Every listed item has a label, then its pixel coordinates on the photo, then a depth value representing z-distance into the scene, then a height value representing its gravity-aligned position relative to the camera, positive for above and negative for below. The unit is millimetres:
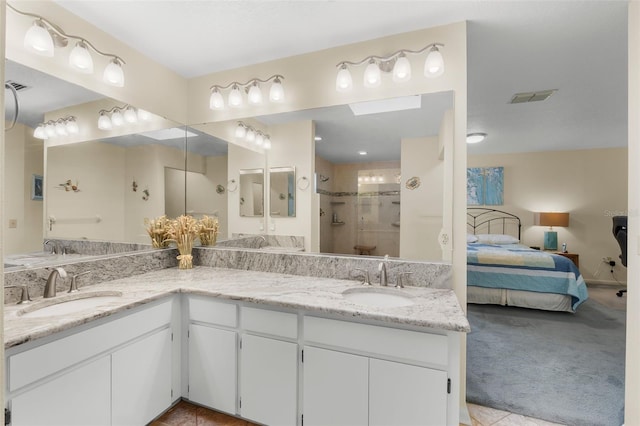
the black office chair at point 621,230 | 3635 -217
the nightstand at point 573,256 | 5100 -760
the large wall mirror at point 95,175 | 1570 +263
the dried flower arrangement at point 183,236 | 2340 -206
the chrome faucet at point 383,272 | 1876 -394
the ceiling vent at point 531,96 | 2850 +1206
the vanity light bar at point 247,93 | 2260 +982
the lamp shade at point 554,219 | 5176 -103
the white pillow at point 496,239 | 4965 -458
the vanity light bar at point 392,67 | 1813 +975
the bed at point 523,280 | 3717 -892
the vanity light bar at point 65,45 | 1603 +994
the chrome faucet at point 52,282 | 1579 -397
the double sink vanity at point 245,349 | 1286 -712
